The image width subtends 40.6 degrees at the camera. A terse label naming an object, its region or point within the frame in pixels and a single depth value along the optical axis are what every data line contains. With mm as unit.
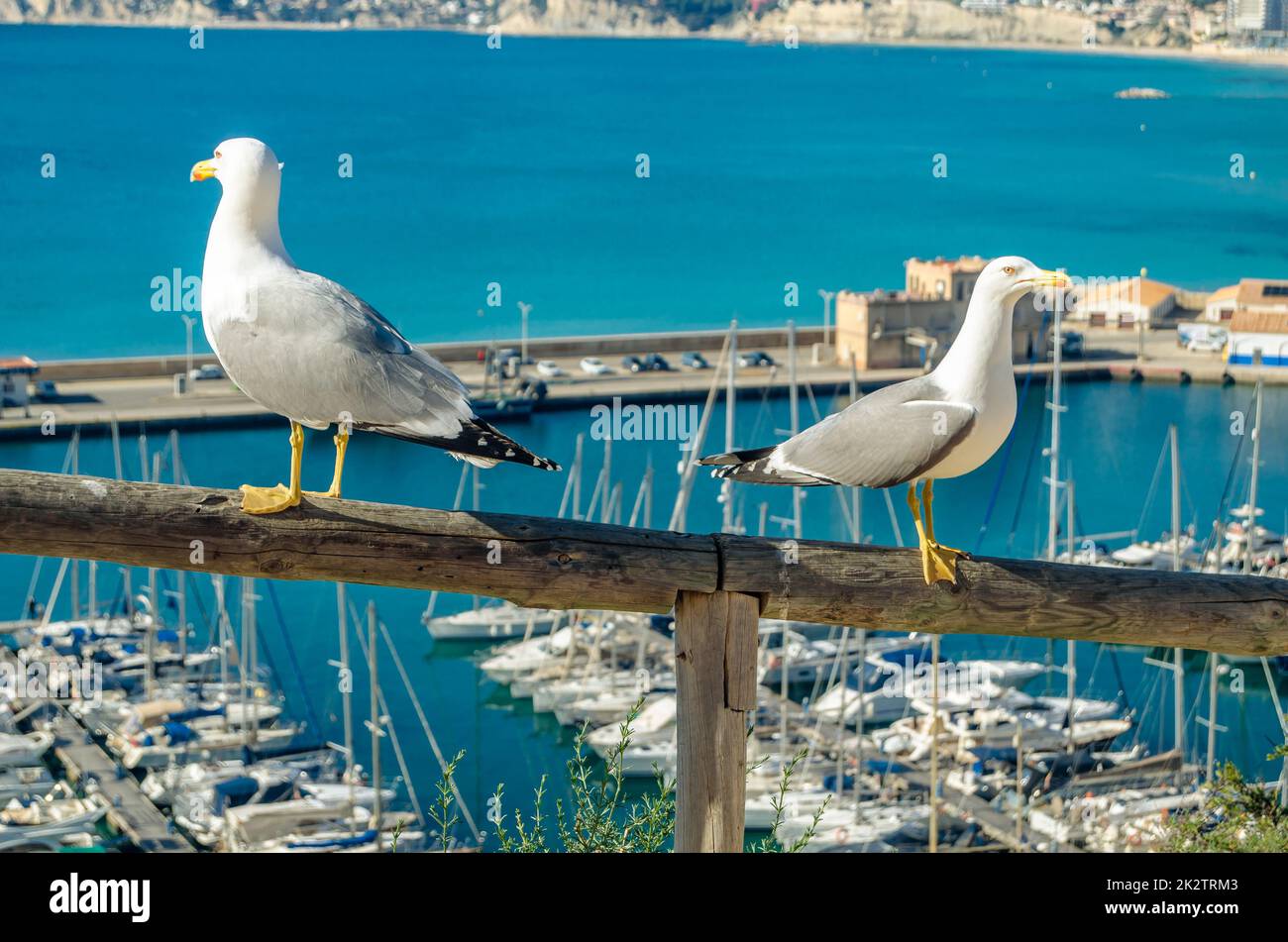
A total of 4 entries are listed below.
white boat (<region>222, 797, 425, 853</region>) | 13109
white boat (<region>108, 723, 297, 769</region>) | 15234
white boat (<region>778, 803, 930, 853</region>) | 13117
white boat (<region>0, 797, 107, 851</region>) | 13047
